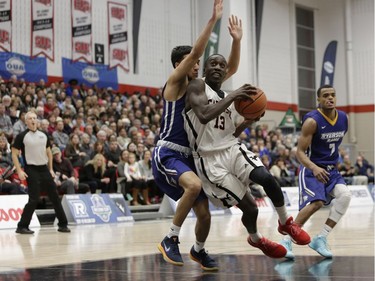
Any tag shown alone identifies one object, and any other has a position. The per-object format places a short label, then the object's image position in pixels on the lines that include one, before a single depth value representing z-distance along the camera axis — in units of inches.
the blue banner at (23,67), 802.8
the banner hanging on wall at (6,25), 809.5
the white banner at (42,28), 847.1
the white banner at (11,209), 507.5
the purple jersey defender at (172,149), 235.7
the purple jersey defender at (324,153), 280.2
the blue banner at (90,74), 878.4
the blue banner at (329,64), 1245.1
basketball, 231.0
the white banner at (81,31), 893.8
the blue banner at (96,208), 549.3
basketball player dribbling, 230.1
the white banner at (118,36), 936.9
